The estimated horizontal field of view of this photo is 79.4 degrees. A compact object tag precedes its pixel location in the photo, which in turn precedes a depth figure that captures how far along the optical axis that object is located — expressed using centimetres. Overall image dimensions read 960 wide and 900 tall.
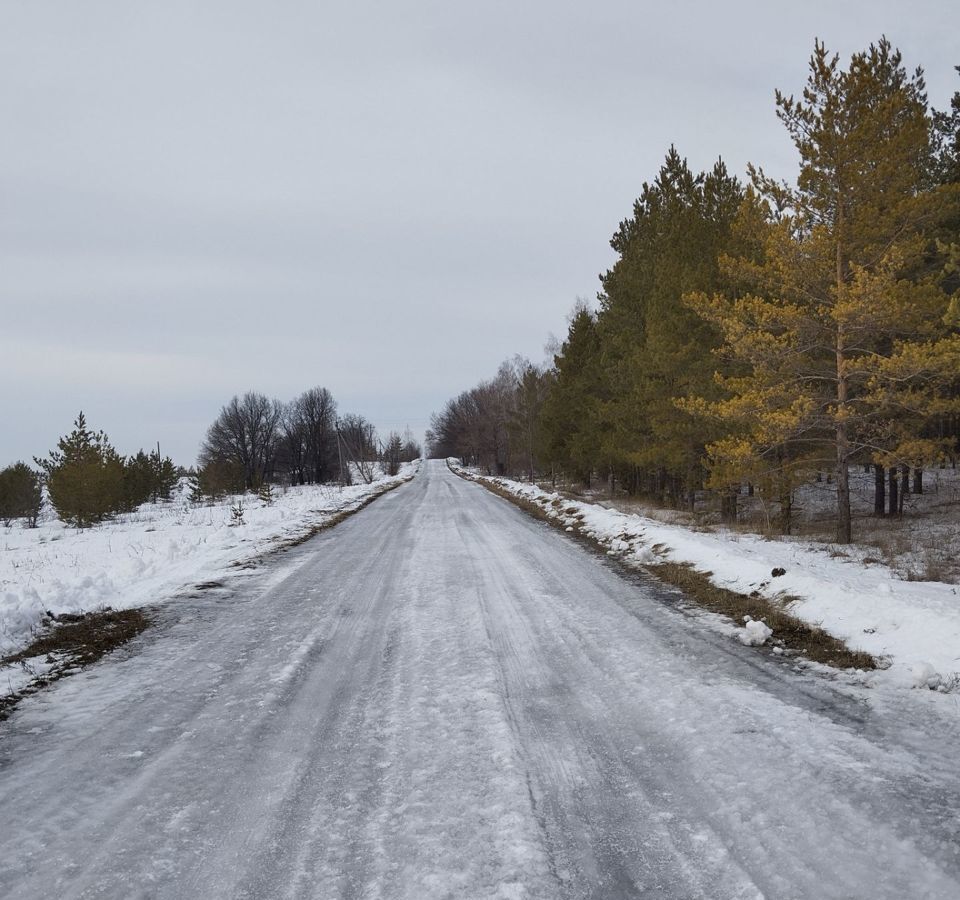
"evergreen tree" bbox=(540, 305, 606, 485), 2530
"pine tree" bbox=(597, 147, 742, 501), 1631
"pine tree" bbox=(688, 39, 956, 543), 1066
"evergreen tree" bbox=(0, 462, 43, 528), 3631
